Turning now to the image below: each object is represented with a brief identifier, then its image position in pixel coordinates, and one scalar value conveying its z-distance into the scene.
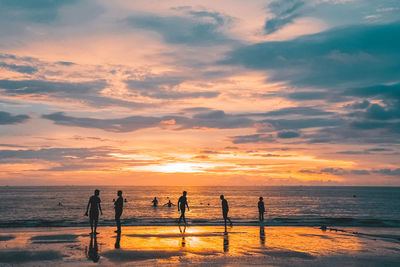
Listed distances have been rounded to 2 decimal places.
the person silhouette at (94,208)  17.05
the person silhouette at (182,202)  20.88
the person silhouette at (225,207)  20.36
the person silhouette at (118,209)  17.67
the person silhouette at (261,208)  24.62
